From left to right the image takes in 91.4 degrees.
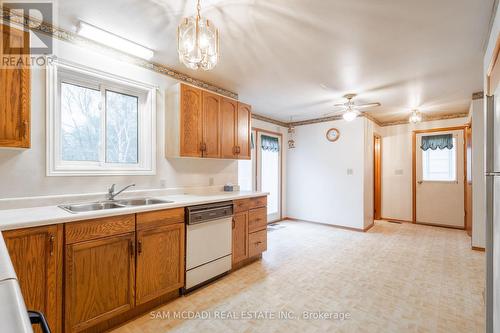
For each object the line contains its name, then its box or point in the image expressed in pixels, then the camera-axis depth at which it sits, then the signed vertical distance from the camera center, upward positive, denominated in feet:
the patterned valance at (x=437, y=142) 16.90 +1.76
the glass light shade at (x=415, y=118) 14.75 +2.96
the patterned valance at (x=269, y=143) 17.21 +1.74
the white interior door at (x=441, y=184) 16.60 -1.24
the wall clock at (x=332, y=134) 16.97 +2.27
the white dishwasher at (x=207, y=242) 7.97 -2.64
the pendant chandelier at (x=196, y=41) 5.41 +2.84
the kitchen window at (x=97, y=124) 7.06 +1.47
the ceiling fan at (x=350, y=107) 12.35 +3.11
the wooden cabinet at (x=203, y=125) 9.16 +1.75
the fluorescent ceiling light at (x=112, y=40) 6.84 +3.87
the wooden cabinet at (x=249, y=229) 9.74 -2.63
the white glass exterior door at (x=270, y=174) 17.03 -0.51
